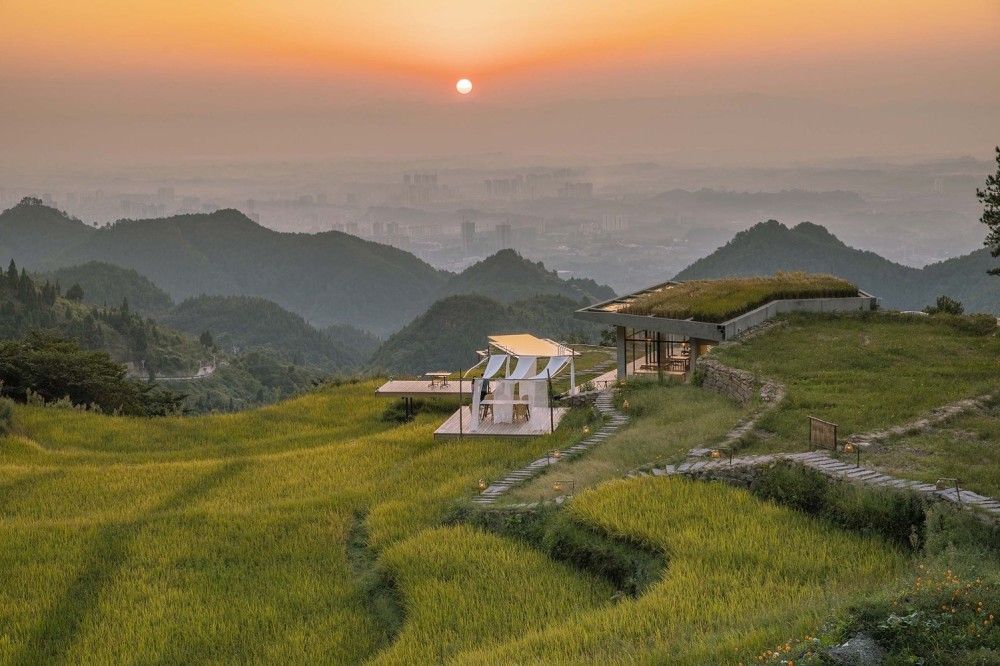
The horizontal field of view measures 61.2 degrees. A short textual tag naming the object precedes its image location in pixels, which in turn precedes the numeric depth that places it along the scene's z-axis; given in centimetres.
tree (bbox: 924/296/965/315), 2979
